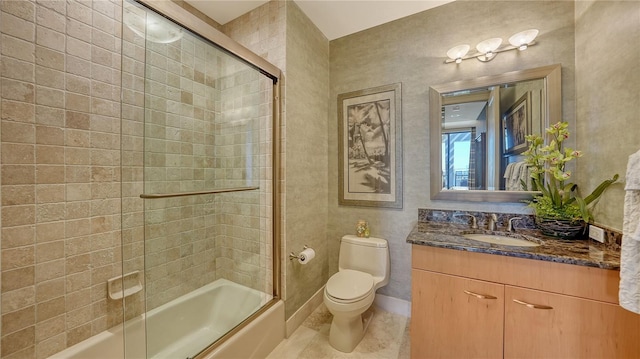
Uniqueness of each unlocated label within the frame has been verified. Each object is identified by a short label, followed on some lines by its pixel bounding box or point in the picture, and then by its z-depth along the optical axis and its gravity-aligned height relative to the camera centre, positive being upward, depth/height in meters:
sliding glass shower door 1.27 -0.05
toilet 1.50 -0.80
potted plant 1.29 -0.08
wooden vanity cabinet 1.00 -0.66
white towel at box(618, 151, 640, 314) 0.85 -0.26
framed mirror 1.53 +0.37
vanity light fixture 1.50 +0.94
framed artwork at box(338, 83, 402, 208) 1.96 +0.28
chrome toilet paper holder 1.74 -0.62
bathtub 1.19 -0.96
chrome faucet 1.60 -0.32
